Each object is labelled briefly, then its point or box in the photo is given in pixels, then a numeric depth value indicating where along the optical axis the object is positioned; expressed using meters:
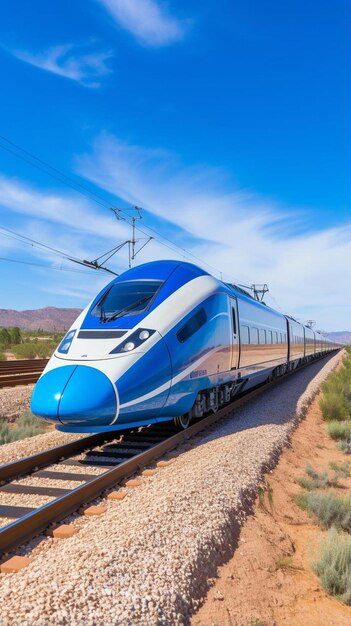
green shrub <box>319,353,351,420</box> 15.01
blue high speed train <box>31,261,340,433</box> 7.20
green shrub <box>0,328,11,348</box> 51.66
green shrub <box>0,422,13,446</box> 10.54
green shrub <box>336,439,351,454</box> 11.02
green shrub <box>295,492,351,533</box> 6.23
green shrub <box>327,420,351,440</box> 12.52
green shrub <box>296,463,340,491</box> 7.73
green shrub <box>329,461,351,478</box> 8.81
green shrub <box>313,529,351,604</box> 4.54
